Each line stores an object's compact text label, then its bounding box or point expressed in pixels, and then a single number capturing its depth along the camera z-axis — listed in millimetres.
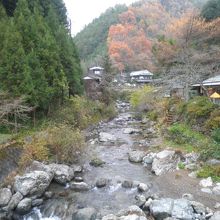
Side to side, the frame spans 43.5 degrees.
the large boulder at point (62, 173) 14406
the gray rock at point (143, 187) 13609
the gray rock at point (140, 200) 12132
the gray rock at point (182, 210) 10723
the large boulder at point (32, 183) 12383
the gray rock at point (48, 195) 12945
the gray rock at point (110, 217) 10570
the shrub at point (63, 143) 16375
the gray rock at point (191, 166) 15489
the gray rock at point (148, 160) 17692
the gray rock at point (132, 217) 10469
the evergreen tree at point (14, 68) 19339
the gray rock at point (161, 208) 10908
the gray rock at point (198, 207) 11109
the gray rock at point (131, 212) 11016
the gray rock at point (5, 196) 11549
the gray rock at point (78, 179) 14984
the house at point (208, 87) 23883
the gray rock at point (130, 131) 26688
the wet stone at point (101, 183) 14344
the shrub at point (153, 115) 30164
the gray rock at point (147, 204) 11851
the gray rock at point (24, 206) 11562
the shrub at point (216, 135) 16273
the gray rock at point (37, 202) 12195
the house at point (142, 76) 56656
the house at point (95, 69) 51219
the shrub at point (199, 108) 20830
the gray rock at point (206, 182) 13558
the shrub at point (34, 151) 14602
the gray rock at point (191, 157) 16328
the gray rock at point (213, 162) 15008
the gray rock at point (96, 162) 17391
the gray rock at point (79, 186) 14023
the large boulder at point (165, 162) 15984
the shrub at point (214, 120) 17834
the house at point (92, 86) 35375
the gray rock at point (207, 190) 12945
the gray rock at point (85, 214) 10961
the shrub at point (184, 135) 18750
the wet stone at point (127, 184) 14250
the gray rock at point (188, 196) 12344
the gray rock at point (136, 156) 18234
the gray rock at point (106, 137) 23500
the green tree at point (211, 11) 34969
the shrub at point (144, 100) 34188
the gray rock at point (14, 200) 11531
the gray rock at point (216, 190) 12777
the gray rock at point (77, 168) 16072
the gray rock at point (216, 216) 10322
